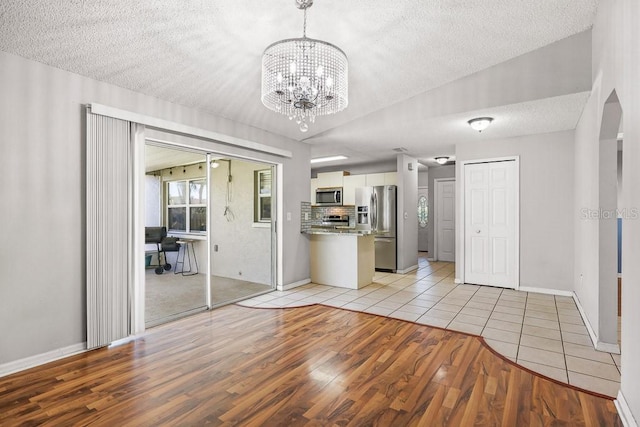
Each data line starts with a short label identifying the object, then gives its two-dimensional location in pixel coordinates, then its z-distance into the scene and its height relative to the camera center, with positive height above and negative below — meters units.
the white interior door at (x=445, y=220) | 8.42 -0.23
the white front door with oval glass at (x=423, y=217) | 9.91 -0.18
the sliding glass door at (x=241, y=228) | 4.44 -0.24
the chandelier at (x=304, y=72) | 2.50 +1.08
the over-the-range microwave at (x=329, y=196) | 7.74 +0.36
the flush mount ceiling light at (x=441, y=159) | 7.12 +1.14
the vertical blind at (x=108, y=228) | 2.91 -0.14
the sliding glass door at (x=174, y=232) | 3.57 -0.24
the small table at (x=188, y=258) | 3.98 -0.56
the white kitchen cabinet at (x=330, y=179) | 7.85 +0.79
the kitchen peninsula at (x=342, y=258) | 5.30 -0.77
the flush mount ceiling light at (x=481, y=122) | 4.21 +1.14
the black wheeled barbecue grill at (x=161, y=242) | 3.52 -0.35
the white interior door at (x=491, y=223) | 5.28 -0.20
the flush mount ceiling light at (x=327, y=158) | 6.97 +1.15
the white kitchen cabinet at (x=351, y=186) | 7.53 +0.60
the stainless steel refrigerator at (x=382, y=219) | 6.77 -0.16
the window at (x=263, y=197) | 5.11 +0.23
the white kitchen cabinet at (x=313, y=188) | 8.26 +0.59
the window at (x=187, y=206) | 3.84 +0.07
